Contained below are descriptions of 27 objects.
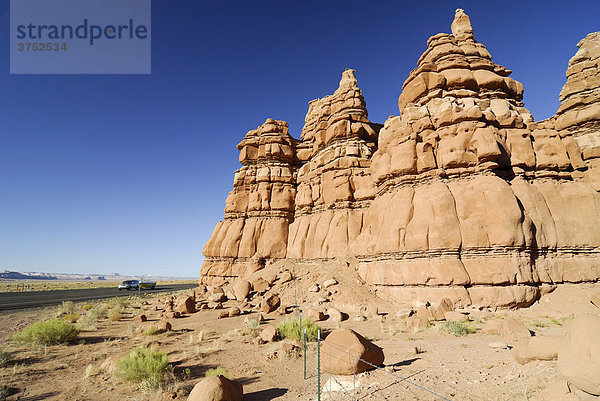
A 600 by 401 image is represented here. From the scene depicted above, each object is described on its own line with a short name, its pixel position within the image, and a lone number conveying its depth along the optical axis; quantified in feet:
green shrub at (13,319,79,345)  47.06
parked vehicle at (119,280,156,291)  178.91
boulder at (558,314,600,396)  15.70
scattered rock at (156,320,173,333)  54.16
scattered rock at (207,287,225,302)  87.34
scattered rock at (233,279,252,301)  85.05
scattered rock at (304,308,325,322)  58.95
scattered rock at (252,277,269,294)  86.12
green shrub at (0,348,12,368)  36.41
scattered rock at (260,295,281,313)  69.72
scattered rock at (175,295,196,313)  75.83
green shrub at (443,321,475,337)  42.17
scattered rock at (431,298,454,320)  52.60
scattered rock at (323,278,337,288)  75.97
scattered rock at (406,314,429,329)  48.55
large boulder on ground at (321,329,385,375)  27.25
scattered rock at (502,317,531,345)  36.64
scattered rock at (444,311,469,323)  49.70
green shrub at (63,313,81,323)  67.62
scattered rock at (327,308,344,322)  57.93
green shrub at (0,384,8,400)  27.08
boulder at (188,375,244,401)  21.53
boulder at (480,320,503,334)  41.11
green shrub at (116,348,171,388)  28.73
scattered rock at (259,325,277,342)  44.50
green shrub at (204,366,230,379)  29.84
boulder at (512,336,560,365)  24.43
